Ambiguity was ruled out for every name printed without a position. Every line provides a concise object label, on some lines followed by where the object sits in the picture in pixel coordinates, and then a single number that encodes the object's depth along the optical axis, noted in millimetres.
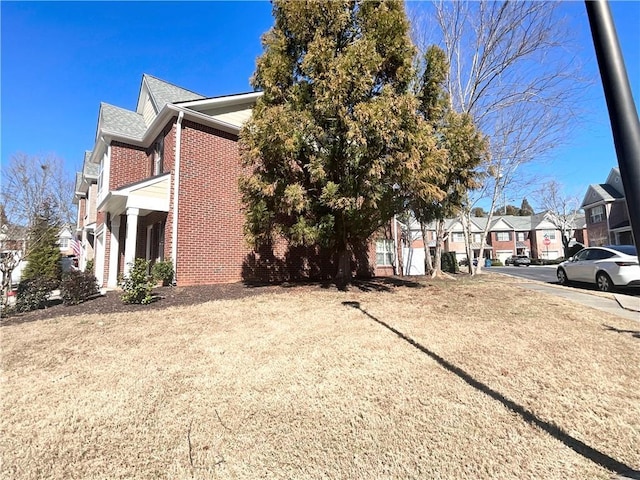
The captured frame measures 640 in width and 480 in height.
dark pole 1804
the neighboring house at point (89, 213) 17875
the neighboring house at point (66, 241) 37228
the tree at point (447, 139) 10438
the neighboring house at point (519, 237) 52281
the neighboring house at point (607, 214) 31656
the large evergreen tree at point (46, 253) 13705
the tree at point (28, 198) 13265
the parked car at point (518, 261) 46406
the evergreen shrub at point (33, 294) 8188
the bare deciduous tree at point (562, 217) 41444
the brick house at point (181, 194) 10992
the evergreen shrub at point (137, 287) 8031
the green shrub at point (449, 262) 22136
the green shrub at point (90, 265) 15927
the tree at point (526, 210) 78938
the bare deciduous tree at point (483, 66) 14852
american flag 21981
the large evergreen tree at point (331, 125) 8320
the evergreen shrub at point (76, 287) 8438
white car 10695
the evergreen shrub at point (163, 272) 10445
